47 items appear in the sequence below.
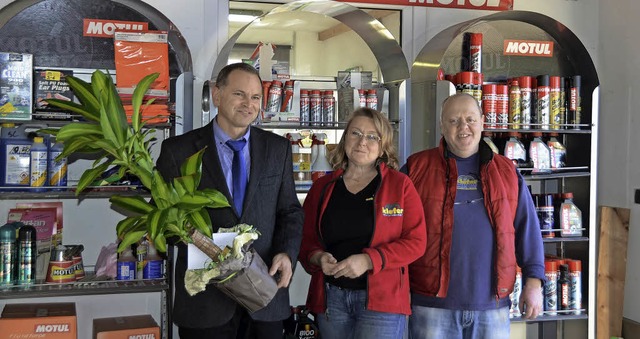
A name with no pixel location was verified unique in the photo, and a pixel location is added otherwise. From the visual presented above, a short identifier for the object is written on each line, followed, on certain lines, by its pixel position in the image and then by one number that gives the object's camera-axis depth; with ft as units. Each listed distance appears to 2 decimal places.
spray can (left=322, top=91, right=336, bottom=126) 13.92
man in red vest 9.85
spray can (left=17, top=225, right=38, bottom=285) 11.81
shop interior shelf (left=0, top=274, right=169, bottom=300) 11.48
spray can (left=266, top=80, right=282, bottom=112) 13.38
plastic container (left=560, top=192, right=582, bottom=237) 14.80
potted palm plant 7.70
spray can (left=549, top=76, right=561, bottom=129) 14.84
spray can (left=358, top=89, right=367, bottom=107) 13.97
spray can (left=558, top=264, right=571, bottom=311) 14.83
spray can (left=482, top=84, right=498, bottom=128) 14.22
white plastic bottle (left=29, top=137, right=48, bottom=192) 12.00
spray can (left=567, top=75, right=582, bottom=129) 14.88
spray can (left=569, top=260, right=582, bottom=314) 14.85
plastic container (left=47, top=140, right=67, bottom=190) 12.21
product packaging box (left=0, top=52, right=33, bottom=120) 11.79
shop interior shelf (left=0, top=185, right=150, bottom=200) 11.71
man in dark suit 9.12
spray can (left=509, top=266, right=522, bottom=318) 14.29
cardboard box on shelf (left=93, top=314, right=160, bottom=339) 12.33
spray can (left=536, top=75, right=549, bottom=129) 14.74
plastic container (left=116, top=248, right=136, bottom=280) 12.27
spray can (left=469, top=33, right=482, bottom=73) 14.43
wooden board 15.33
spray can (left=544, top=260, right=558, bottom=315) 14.69
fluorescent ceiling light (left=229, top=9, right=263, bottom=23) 14.74
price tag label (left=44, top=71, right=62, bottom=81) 12.23
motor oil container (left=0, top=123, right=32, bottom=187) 11.96
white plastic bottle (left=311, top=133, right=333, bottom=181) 14.03
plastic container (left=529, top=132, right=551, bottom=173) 14.66
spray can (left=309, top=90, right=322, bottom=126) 13.85
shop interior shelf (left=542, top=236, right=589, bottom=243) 14.51
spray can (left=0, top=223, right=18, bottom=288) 11.71
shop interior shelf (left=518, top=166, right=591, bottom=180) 14.58
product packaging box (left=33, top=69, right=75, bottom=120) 12.03
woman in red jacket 9.46
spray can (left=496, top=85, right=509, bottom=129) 14.35
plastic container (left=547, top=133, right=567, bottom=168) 14.98
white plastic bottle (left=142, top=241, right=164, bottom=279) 12.44
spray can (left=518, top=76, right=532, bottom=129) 14.67
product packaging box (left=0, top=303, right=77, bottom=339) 11.76
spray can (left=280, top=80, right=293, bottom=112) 13.57
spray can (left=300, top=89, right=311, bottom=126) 13.80
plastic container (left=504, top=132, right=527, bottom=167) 14.47
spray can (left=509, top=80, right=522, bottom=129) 14.58
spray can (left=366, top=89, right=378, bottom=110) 13.99
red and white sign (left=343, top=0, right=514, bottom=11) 15.01
